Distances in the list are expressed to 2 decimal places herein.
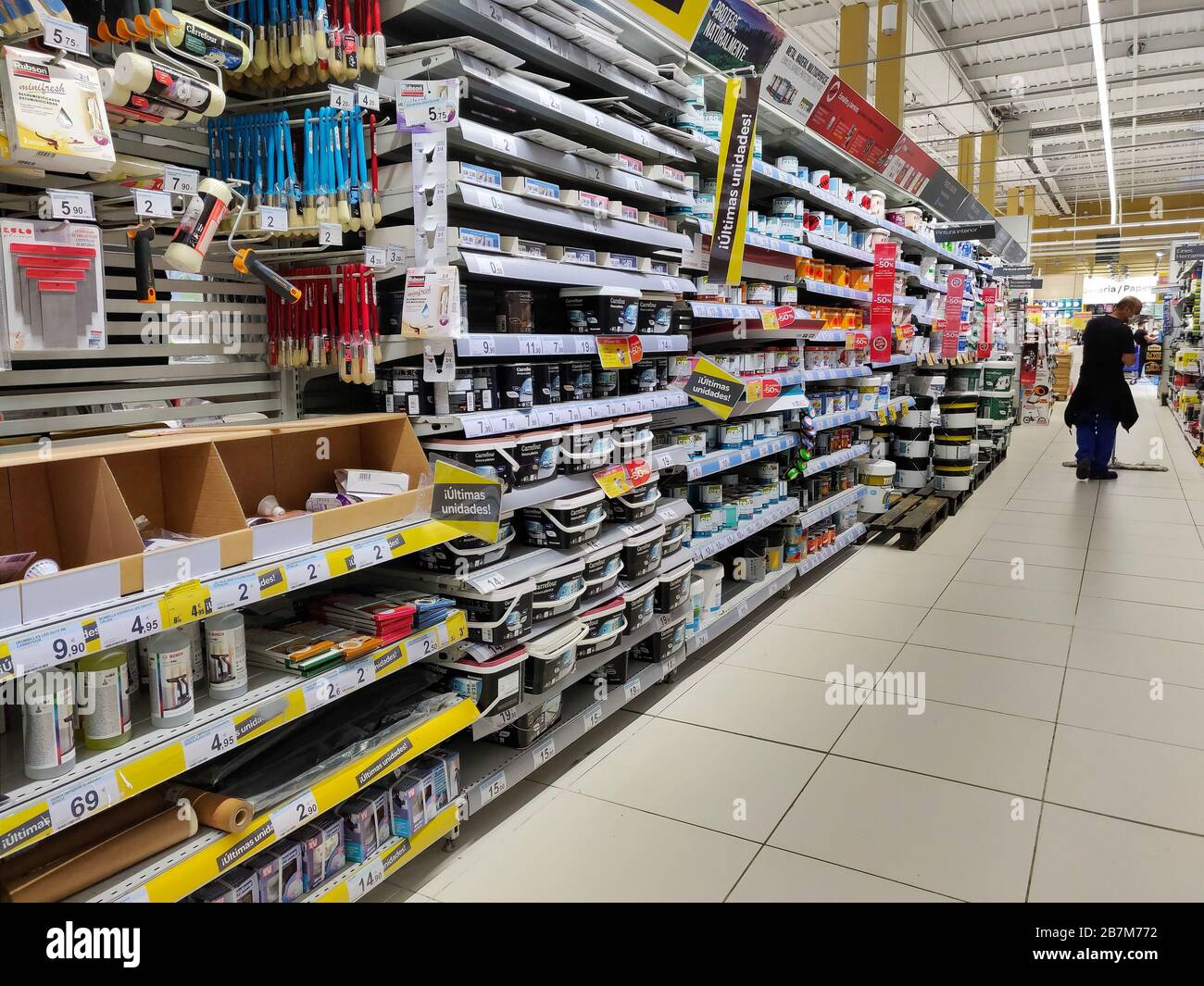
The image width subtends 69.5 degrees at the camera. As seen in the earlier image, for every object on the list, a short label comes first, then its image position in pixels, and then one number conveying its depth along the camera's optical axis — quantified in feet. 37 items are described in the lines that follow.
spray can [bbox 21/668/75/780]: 4.81
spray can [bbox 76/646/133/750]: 5.10
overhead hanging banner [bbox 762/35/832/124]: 14.43
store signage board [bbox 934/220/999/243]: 26.40
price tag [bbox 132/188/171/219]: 5.65
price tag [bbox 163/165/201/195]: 5.92
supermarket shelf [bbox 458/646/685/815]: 8.54
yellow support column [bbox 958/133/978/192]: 50.45
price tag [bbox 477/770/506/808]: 8.46
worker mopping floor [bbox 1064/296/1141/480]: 28.35
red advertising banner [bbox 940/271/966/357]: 27.58
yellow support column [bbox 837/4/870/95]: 30.71
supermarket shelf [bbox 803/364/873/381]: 17.12
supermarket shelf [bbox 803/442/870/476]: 17.35
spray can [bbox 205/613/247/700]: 5.96
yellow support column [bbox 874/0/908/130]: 31.17
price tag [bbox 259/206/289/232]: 6.75
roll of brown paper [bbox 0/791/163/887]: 5.05
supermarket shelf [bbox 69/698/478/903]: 5.18
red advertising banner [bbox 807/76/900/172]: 16.70
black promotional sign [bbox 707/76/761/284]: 12.31
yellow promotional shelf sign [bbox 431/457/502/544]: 7.58
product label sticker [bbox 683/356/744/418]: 12.65
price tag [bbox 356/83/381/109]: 7.23
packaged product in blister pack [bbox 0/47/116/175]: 5.05
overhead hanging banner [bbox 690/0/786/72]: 11.89
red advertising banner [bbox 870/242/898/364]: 19.76
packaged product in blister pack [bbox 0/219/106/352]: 5.40
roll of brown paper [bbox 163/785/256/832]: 5.72
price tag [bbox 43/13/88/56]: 5.10
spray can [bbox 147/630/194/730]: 5.49
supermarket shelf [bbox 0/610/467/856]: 4.61
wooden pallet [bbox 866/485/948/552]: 20.52
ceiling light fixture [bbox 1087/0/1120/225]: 26.50
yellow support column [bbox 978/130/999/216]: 54.70
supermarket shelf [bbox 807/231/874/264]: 16.60
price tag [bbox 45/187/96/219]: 5.52
